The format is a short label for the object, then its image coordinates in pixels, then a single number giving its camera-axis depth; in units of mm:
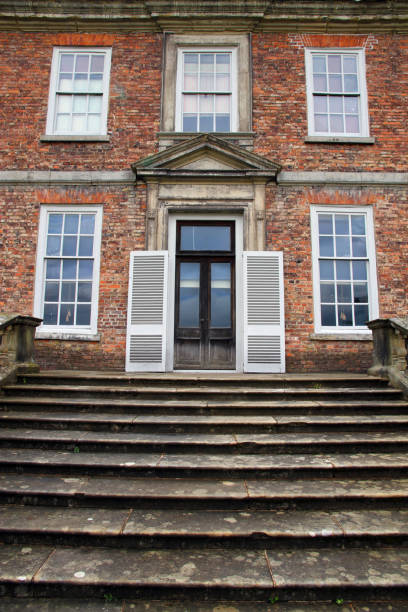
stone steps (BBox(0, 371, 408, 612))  2236
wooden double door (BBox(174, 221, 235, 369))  6859
